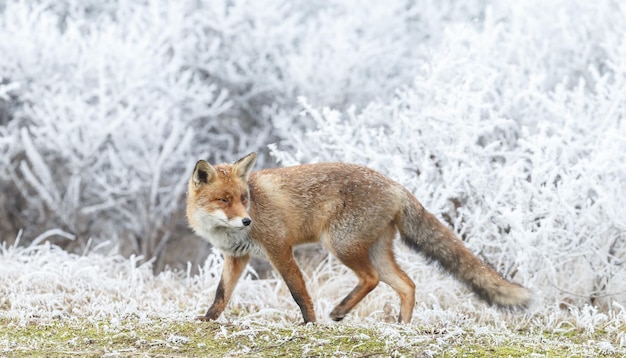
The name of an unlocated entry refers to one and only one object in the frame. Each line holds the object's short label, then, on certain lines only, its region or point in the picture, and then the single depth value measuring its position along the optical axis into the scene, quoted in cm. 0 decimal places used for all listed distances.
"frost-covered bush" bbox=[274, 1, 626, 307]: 1259
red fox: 1045
